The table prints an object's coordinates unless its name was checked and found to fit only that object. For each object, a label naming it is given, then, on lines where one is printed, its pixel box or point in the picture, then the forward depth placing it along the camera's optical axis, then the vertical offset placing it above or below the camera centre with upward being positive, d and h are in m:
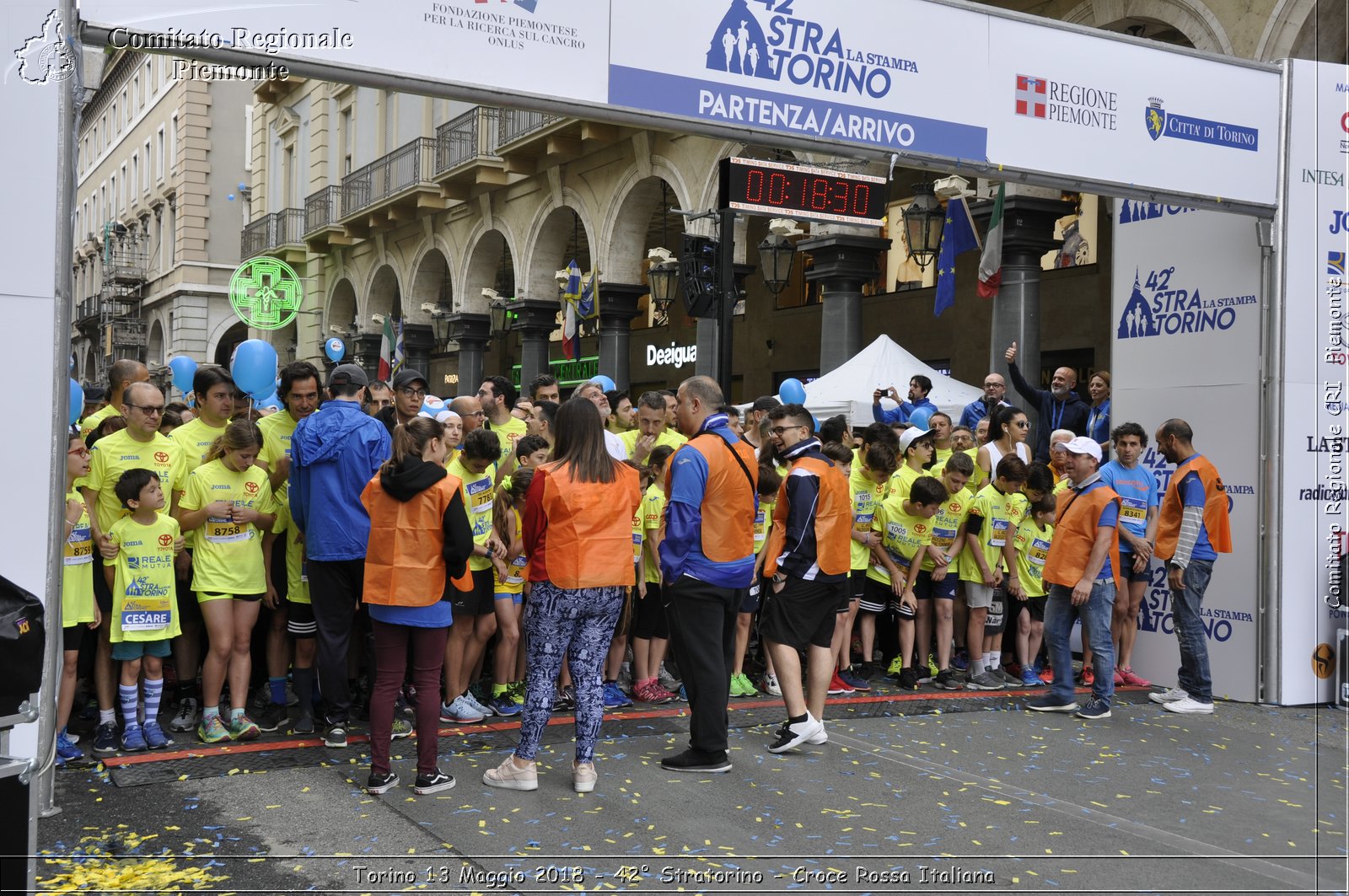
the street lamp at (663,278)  19.19 +2.93
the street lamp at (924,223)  15.53 +3.09
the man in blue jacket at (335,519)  6.82 -0.35
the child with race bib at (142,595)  6.64 -0.77
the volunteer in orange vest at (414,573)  5.96 -0.57
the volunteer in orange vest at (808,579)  7.18 -0.70
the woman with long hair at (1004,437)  10.38 +0.24
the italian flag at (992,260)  15.10 +2.59
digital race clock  9.92 +2.28
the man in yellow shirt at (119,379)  8.05 +0.51
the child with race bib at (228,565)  6.89 -0.62
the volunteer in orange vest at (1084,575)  8.52 -0.77
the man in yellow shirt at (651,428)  9.16 +0.25
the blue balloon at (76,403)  6.92 +0.30
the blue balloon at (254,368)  9.09 +0.67
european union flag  15.45 +2.94
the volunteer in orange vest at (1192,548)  9.09 -0.61
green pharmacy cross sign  15.57 +2.13
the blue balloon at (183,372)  11.33 +0.80
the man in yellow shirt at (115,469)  6.74 -0.07
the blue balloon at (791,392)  12.54 +0.74
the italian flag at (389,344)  27.86 +2.68
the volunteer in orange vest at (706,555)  6.66 -0.52
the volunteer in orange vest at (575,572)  6.11 -0.57
